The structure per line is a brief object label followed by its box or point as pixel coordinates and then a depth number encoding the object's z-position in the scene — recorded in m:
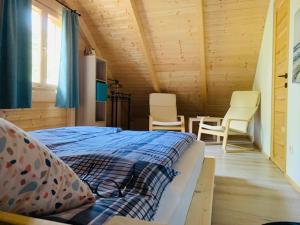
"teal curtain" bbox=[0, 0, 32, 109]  2.38
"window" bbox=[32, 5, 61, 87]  3.02
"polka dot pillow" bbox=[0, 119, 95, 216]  0.51
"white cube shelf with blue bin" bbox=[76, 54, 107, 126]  3.81
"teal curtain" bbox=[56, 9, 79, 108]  3.29
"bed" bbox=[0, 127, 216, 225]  0.68
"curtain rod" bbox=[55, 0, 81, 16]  3.24
